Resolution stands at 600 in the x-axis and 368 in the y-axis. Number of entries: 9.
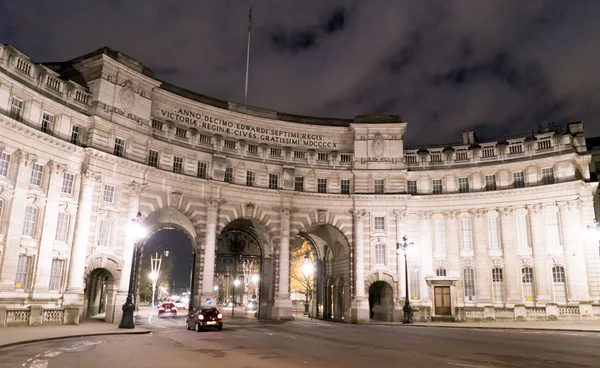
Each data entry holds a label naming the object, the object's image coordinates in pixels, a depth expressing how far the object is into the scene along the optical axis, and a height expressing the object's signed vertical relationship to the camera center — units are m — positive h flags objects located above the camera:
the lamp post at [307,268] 60.83 +3.05
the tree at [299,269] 76.61 +3.51
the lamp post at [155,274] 85.65 +2.43
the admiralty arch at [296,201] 35.38 +8.21
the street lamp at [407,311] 41.41 -1.61
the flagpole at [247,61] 52.44 +25.22
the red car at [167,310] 49.38 -2.34
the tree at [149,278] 106.88 +2.01
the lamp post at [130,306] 30.95 -1.26
